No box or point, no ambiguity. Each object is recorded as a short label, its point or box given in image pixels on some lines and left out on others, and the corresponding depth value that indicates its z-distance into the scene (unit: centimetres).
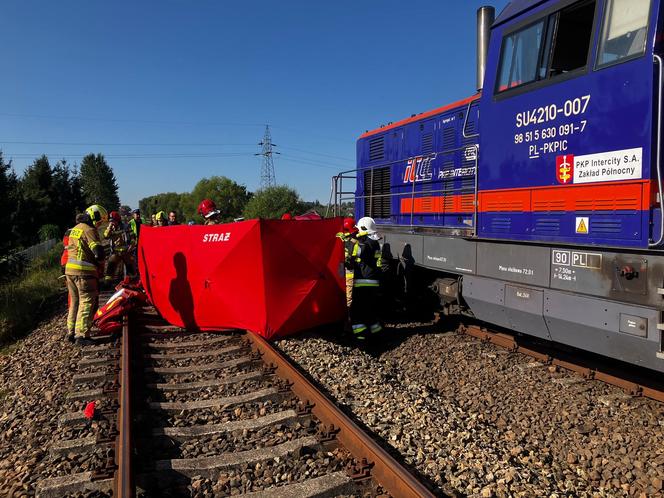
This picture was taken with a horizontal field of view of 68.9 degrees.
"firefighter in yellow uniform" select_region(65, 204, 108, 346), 666
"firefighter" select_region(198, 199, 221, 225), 820
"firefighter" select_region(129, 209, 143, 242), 1318
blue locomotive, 408
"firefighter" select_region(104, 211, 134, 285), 1141
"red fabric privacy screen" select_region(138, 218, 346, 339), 617
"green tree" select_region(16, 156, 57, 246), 2606
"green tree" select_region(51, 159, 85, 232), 3806
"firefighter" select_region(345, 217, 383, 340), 696
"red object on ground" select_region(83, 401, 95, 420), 409
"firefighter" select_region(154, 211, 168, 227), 1238
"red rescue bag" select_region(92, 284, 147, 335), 702
